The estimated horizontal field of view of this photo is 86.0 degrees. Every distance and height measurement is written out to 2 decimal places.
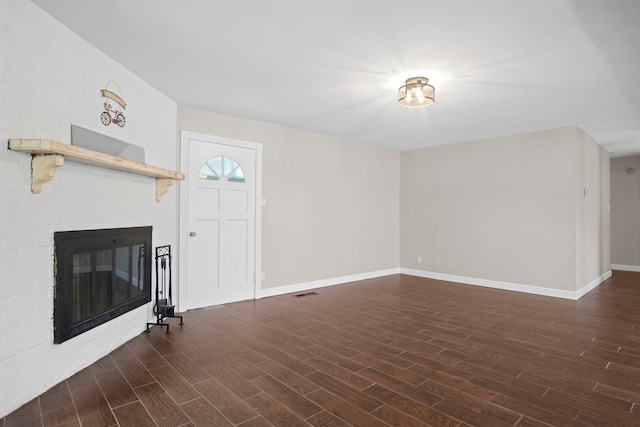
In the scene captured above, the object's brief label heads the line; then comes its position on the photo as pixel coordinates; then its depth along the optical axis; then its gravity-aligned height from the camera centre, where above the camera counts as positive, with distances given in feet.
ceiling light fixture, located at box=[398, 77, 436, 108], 10.87 +3.97
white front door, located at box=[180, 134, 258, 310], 13.87 -0.30
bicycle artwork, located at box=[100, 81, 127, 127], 9.48 +3.04
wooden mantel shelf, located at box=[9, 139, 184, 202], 6.64 +1.33
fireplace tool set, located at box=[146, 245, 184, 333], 11.60 -2.60
